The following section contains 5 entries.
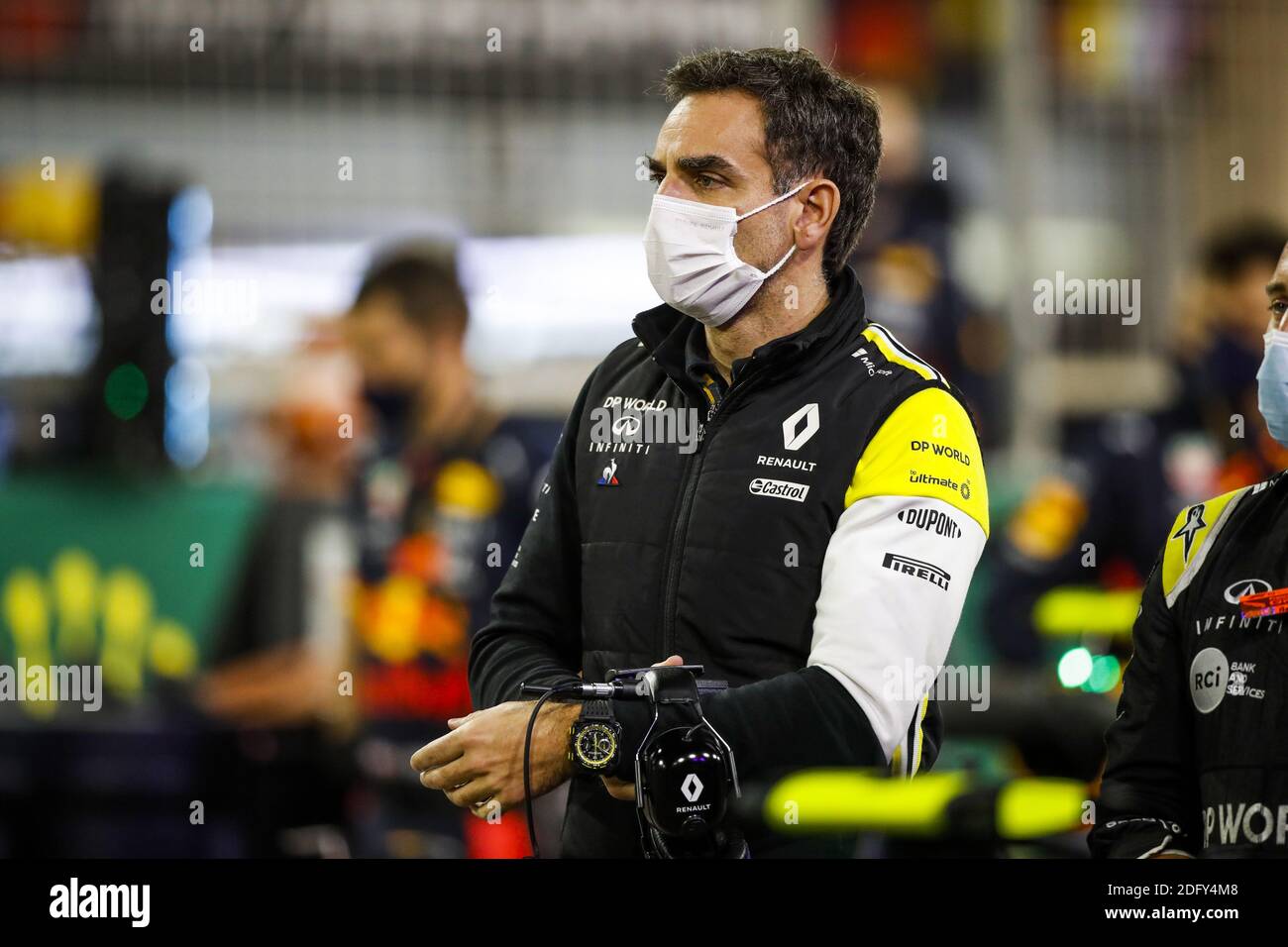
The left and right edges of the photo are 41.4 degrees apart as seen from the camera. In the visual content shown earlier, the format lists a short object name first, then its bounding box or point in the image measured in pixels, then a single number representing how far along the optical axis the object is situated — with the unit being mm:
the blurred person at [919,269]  6910
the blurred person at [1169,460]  5730
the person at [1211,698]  2494
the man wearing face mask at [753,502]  2652
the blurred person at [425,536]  6035
